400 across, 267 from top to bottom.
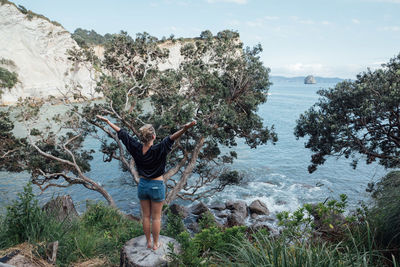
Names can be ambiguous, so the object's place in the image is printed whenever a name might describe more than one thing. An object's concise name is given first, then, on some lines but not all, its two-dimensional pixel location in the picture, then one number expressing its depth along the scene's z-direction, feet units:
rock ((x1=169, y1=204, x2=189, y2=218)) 52.34
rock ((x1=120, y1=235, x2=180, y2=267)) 13.61
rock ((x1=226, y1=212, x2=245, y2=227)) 47.75
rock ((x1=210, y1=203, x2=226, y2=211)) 57.43
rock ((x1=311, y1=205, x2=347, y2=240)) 13.74
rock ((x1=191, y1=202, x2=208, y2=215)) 54.95
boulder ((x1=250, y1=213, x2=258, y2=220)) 53.57
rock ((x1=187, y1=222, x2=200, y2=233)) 46.82
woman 13.61
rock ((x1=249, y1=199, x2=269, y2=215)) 55.16
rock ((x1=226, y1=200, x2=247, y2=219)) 54.34
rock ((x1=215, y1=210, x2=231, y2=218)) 53.93
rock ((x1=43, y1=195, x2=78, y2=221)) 17.09
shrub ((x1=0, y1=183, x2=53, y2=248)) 14.10
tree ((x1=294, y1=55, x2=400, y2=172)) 35.17
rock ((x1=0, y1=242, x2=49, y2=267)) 12.46
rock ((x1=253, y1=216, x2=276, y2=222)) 52.24
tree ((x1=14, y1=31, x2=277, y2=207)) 40.78
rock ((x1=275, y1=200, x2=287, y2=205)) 60.37
